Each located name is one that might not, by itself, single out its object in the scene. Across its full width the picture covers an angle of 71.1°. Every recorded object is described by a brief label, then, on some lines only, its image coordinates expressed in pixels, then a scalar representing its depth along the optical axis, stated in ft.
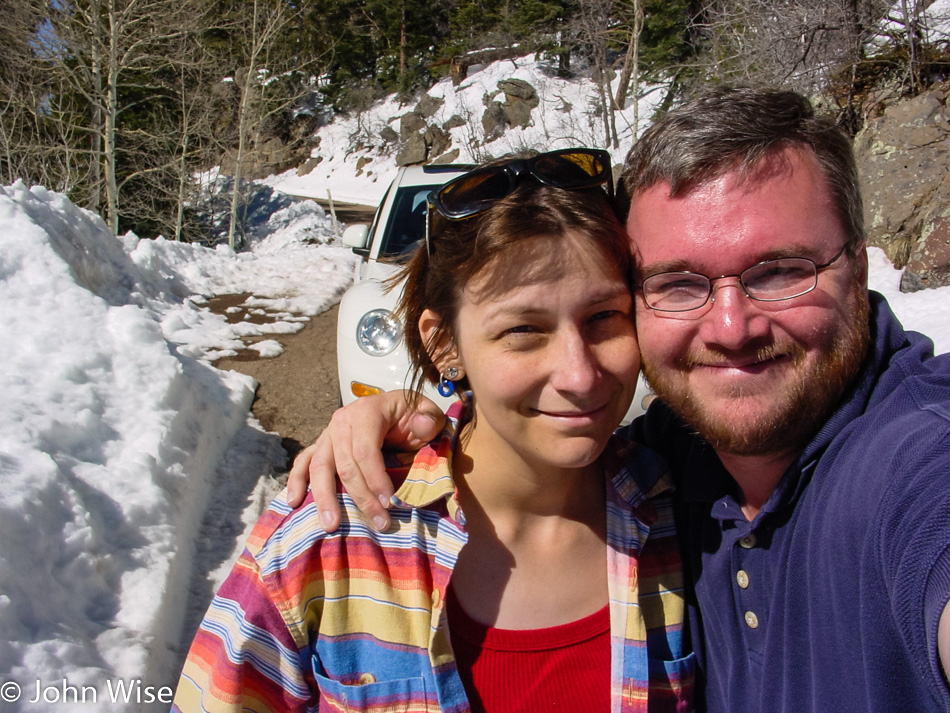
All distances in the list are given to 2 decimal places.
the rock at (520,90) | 100.58
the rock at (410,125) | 110.11
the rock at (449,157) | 99.19
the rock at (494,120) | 100.17
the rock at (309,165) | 121.49
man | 3.76
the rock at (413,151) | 104.99
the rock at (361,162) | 112.78
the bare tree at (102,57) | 47.47
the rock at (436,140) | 105.91
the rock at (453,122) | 107.55
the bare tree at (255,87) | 56.39
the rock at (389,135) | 112.27
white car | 12.09
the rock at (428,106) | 113.19
